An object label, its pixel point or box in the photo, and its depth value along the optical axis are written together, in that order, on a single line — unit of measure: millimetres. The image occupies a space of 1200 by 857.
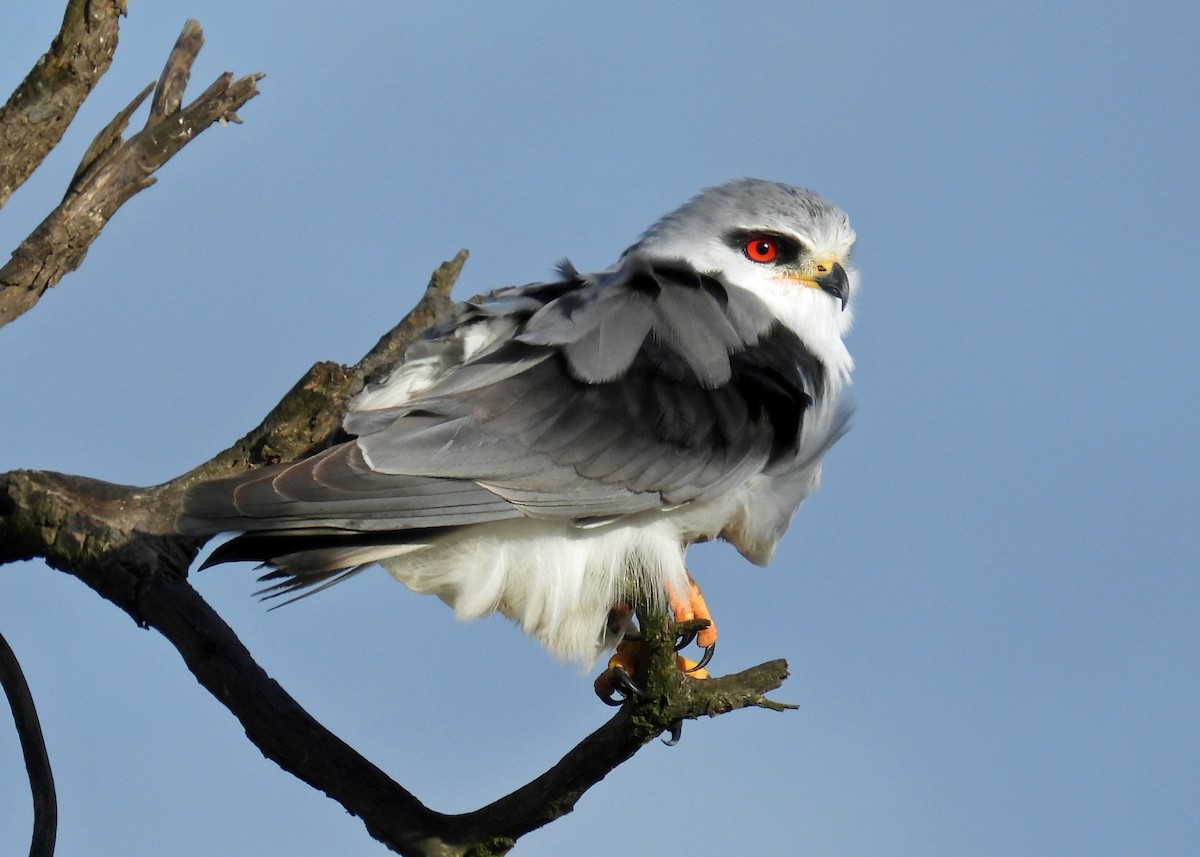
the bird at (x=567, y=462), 7664
